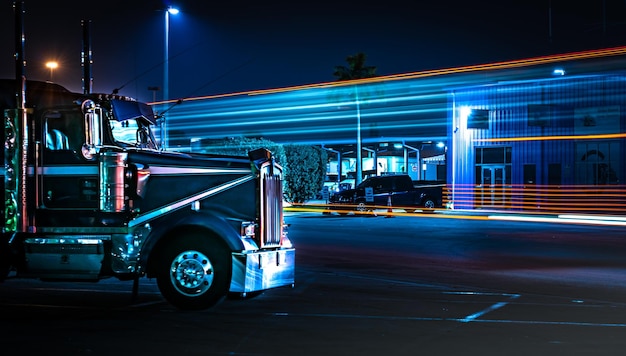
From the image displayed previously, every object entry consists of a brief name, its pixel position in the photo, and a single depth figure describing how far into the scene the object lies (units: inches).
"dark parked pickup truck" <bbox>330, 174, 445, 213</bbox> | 1369.3
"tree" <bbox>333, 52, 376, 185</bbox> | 2383.1
